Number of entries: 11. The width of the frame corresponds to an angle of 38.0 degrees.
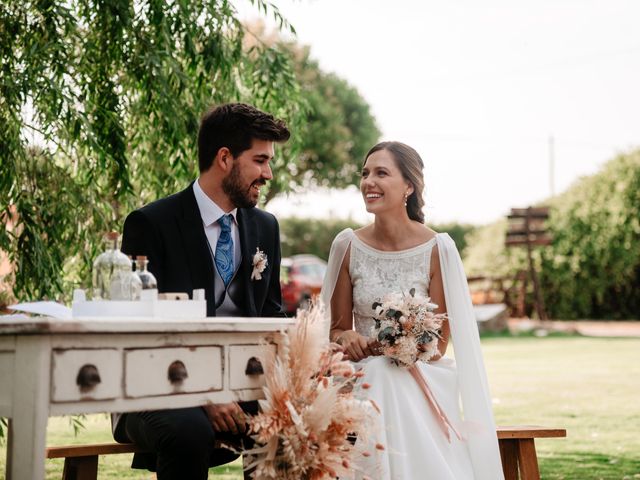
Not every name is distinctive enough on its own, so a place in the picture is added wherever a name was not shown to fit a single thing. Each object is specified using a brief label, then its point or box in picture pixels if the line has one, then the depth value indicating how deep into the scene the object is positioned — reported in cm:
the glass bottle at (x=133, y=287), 299
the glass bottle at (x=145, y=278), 304
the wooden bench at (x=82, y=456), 382
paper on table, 282
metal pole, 4492
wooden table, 251
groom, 375
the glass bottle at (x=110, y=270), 298
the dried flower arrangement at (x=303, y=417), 297
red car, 2120
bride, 427
